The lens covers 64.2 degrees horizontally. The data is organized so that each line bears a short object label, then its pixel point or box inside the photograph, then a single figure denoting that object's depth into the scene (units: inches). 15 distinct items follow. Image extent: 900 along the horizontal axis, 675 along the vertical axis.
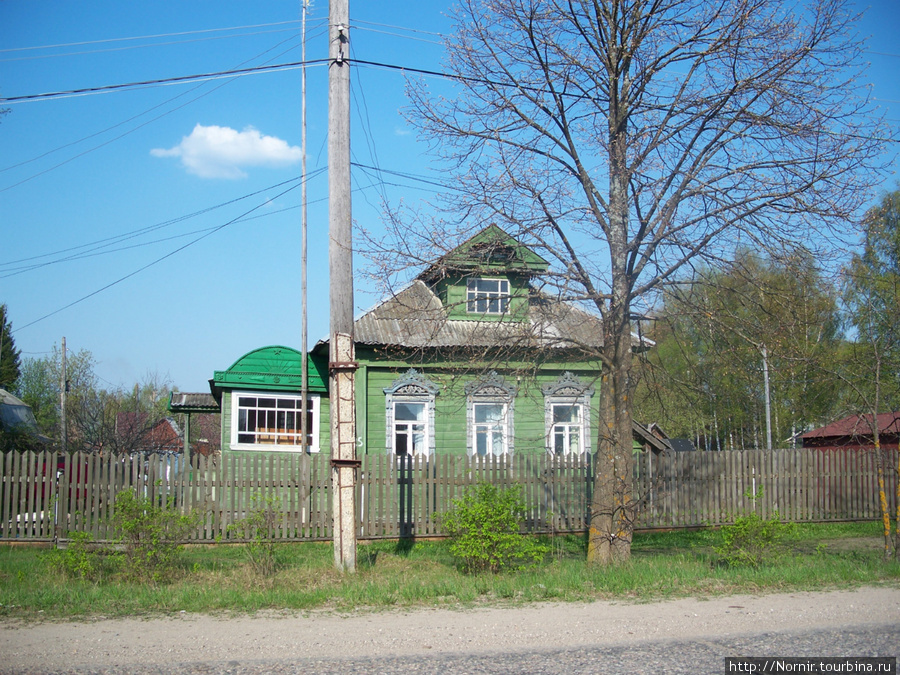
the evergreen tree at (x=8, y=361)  2284.7
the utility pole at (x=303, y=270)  676.1
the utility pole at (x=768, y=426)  1247.3
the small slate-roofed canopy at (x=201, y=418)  753.0
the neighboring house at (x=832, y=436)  936.1
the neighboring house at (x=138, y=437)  930.7
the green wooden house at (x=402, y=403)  629.9
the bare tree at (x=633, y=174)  357.1
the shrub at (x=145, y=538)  333.0
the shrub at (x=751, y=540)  361.4
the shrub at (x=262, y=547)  340.8
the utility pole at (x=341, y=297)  357.4
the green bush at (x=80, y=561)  330.3
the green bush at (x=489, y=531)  347.9
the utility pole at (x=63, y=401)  1072.7
